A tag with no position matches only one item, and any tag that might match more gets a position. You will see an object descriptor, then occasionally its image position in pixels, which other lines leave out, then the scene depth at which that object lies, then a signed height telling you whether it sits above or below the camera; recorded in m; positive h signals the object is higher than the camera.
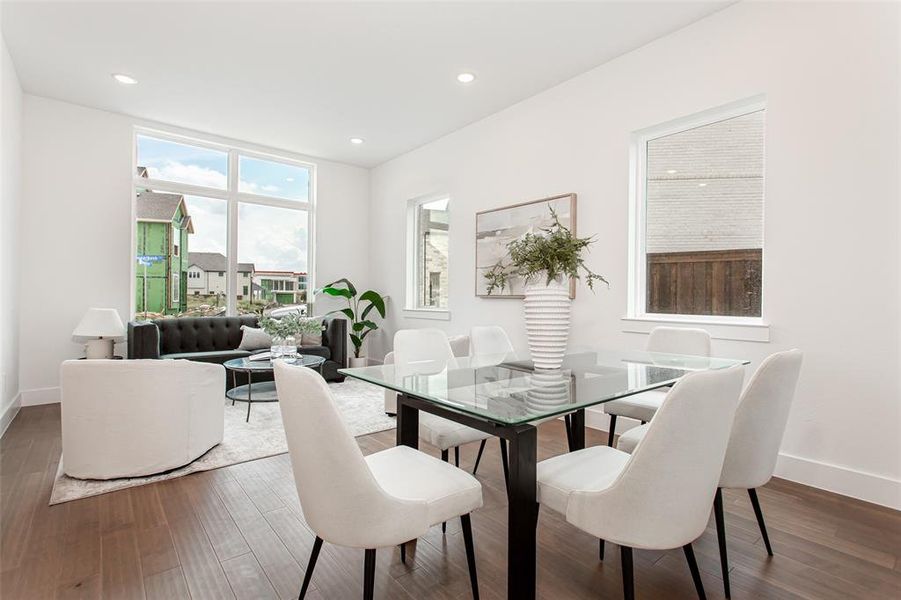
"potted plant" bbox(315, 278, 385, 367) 6.06 -0.18
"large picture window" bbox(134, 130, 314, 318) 5.13 +0.82
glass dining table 1.35 -0.33
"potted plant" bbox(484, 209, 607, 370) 2.16 +0.03
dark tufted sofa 4.27 -0.47
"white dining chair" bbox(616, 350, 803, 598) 1.59 -0.45
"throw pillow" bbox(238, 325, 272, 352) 5.01 -0.48
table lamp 4.05 -0.33
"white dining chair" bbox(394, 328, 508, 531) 2.06 -0.33
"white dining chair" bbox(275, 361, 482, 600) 1.20 -0.53
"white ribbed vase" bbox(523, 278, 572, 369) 2.15 -0.10
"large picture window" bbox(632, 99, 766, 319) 2.96 +0.61
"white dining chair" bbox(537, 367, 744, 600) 1.15 -0.47
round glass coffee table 3.78 -0.90
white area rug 2.48 -1.02
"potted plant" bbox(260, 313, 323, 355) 4.02 -0.29
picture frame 3.94 +0.70
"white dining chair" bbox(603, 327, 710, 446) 2.47 -0.30
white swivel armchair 2.48 -0.68
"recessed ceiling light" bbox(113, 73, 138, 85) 3.95 +1.89
